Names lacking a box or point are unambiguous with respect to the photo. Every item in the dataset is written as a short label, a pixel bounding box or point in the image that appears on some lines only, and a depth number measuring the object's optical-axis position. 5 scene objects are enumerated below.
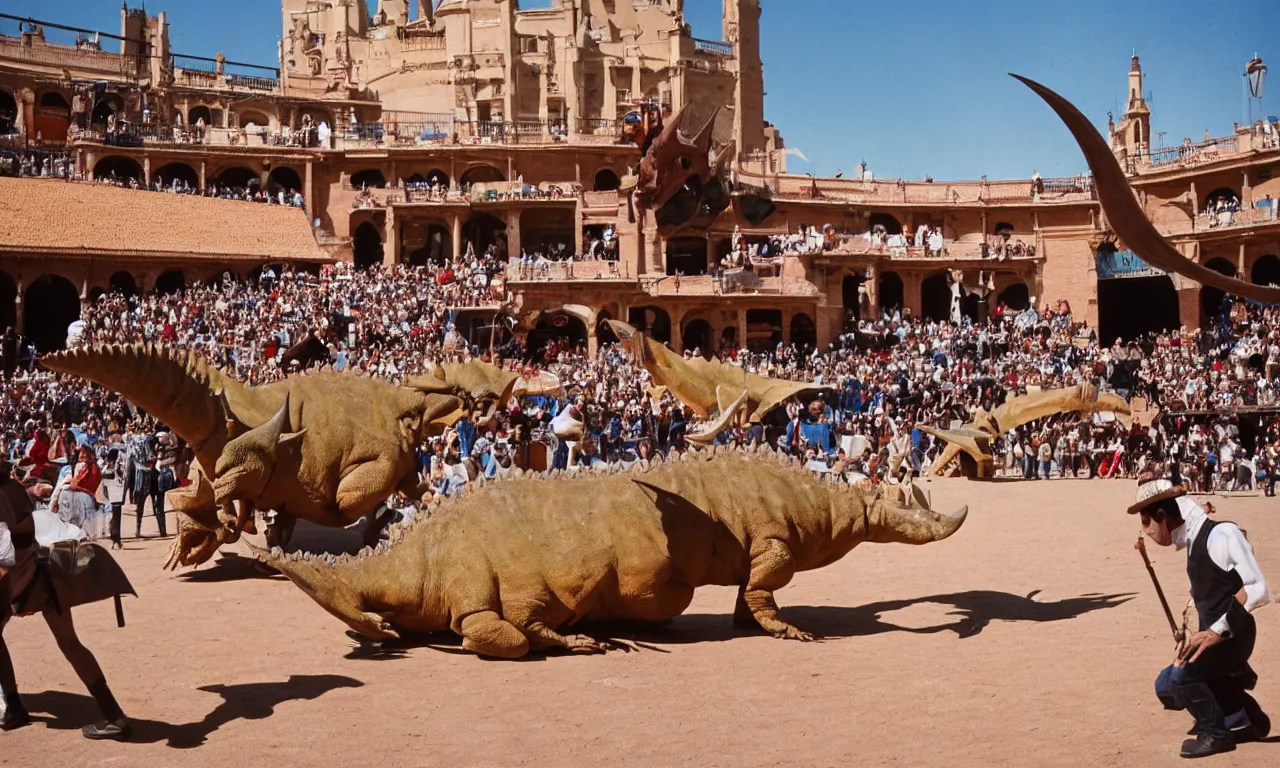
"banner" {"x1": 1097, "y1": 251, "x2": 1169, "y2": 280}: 44.06
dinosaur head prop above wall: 39.84
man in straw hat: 6.46
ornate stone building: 40.66
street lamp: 42.19
